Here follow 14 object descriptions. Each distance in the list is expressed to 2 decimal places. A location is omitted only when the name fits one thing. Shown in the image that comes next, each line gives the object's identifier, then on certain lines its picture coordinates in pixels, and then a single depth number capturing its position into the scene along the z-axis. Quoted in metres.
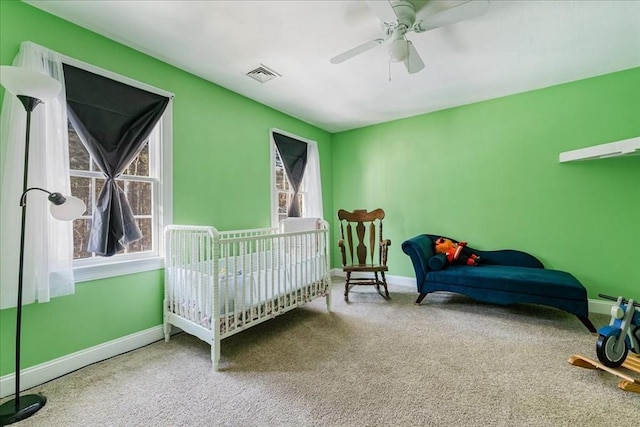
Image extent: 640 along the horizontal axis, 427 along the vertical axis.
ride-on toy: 1.71
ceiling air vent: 2.53
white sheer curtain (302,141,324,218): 4.13
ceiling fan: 1.52
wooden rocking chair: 3.38
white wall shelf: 2.22
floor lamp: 1.35
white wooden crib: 1.91
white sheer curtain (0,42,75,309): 1.59
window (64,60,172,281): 1.95
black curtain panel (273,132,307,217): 3.64
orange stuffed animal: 3.26
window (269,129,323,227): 3.51
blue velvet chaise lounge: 2.36
